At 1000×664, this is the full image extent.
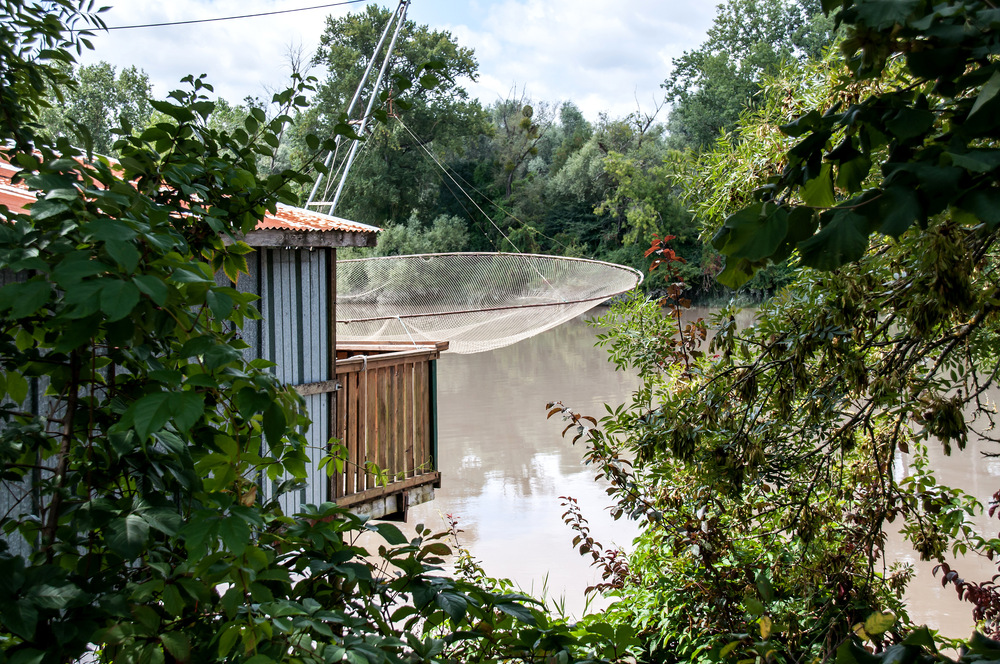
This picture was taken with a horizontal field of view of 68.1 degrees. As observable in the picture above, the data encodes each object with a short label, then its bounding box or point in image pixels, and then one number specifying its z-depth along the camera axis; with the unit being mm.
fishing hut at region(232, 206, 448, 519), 4887
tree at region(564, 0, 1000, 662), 656
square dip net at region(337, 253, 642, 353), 9539
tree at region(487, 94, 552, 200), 32188
